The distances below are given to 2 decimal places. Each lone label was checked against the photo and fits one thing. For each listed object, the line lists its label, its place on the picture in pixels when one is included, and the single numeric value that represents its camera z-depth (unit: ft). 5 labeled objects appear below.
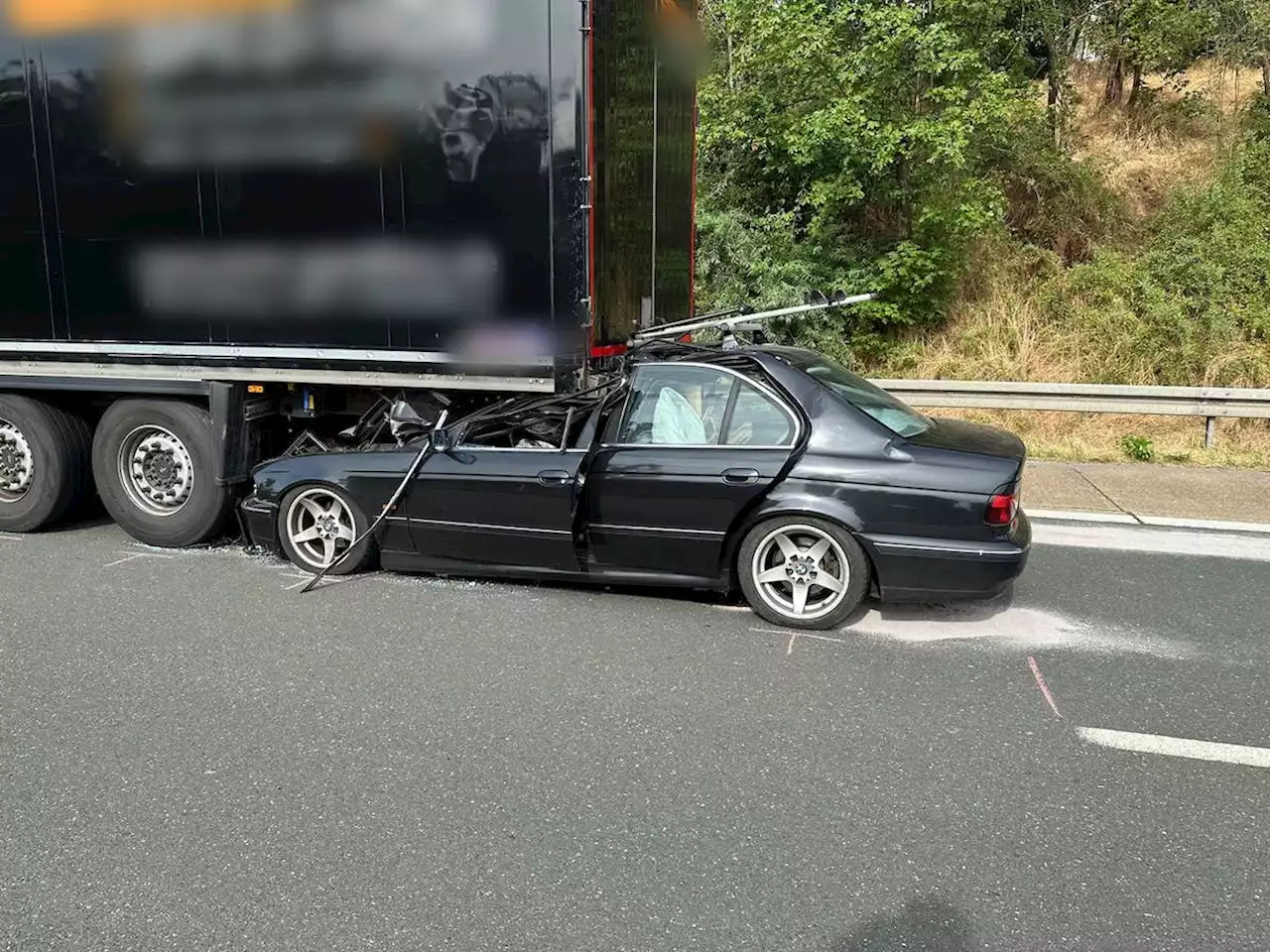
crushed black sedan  15.93
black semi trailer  18.39
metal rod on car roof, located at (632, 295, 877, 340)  20.52
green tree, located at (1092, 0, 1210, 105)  49.44
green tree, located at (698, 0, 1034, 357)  36.99
